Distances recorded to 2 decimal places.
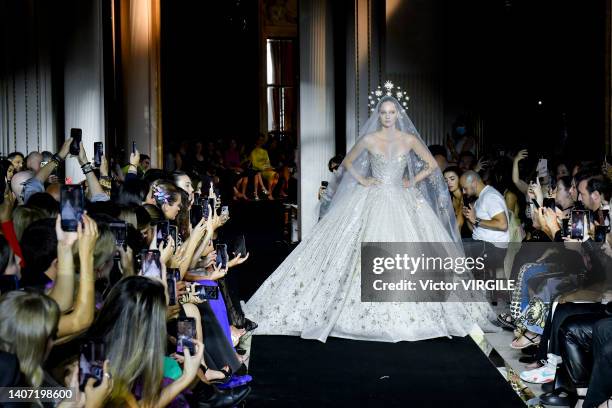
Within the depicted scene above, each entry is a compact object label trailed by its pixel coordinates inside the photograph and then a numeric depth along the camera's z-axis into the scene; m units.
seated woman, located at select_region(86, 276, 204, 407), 3.51
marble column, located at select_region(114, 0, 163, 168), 14.70
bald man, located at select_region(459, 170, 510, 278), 8.23
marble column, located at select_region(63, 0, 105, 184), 11.41
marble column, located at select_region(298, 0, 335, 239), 12.62
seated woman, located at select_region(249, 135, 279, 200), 20.00
